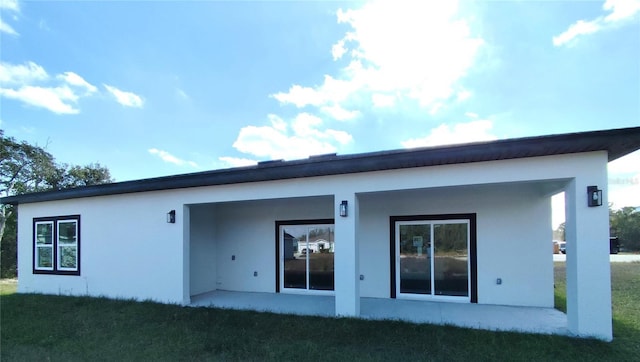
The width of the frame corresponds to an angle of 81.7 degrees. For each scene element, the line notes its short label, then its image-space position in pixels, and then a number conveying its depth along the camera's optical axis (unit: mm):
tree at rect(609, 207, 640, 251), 33625
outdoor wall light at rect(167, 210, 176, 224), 9047
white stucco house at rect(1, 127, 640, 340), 5695
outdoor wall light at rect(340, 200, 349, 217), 7195
